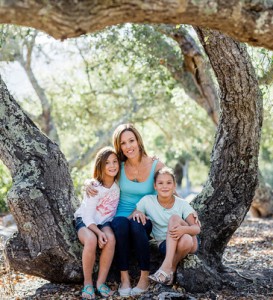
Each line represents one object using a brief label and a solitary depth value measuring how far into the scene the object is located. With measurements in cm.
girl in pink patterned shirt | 504
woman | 506
